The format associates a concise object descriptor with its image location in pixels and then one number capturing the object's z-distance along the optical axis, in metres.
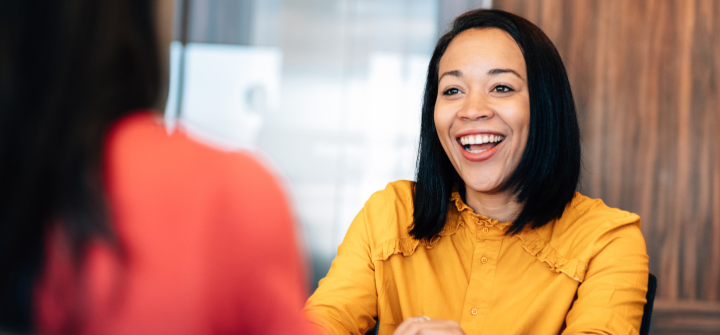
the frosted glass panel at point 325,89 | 2.86
